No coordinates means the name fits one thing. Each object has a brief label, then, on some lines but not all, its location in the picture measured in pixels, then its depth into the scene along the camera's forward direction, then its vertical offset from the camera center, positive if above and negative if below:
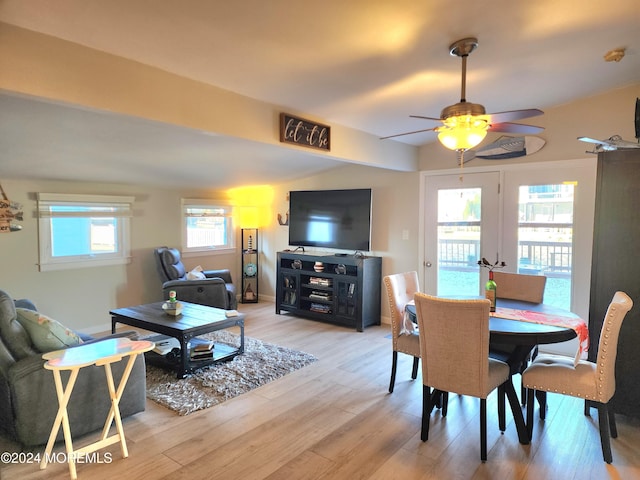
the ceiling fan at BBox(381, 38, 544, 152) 2.54 +0.66
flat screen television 5.51 +0.07
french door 4.21 +0.01
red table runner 2.62 -0.62
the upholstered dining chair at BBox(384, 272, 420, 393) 3.26 -0.83
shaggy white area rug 3.22 -1.37
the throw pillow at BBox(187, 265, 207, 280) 5.53 -0.73
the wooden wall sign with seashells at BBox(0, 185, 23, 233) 3.10 +0.02
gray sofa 2.45 -1.07
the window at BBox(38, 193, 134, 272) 4.70 -0.13
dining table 2.49 -0.63
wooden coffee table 3.57 -0.93
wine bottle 3.01 -0.49
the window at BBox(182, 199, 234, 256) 6.23 -0.08
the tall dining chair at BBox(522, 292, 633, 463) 2.39 -0.91
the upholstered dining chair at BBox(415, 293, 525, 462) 2.41 -0.77
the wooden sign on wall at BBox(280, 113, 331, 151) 3.45 +0.80
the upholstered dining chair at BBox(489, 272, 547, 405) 3.48 -0.52
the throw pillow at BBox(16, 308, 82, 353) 2.62 -0.72
